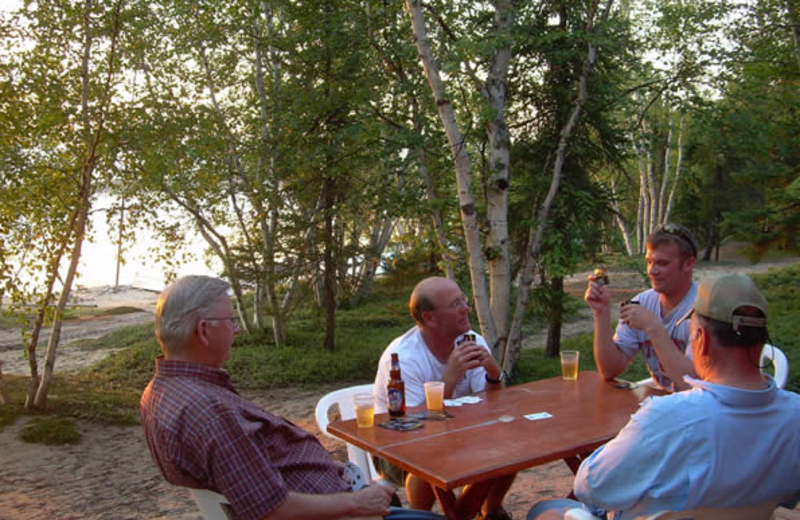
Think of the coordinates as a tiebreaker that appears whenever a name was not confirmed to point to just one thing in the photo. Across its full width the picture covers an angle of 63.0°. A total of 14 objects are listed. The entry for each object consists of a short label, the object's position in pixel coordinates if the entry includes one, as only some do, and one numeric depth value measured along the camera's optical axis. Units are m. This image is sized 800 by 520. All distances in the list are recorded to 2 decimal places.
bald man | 3.51
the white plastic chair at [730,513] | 1.93
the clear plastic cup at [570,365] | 4.07
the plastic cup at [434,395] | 3.34
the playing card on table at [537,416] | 3.20
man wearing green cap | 1.87
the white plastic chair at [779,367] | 3.97
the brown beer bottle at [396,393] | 3.32
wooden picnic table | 2.56
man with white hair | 2.26
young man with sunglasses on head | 3.66
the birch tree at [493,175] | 7.10
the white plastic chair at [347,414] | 3.93
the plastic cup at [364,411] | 3.17
